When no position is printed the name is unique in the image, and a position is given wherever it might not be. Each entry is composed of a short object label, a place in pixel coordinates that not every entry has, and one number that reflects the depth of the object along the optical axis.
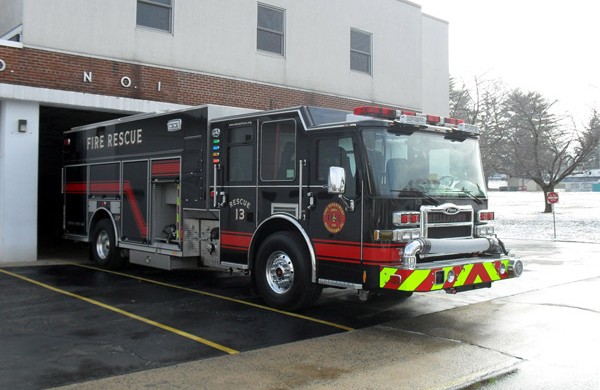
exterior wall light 12.22
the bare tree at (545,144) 32.41
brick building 12.20
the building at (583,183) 111.78
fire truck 6.82
